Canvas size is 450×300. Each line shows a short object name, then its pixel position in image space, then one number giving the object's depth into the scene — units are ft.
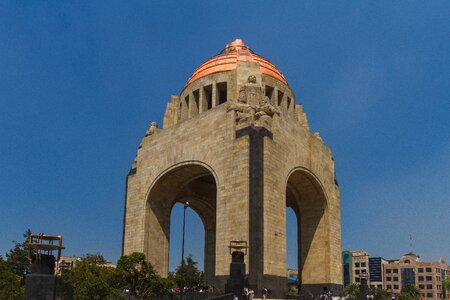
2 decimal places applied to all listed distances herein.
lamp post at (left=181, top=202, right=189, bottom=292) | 84.69
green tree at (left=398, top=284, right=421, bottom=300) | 213.19
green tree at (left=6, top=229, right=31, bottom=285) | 144.58
